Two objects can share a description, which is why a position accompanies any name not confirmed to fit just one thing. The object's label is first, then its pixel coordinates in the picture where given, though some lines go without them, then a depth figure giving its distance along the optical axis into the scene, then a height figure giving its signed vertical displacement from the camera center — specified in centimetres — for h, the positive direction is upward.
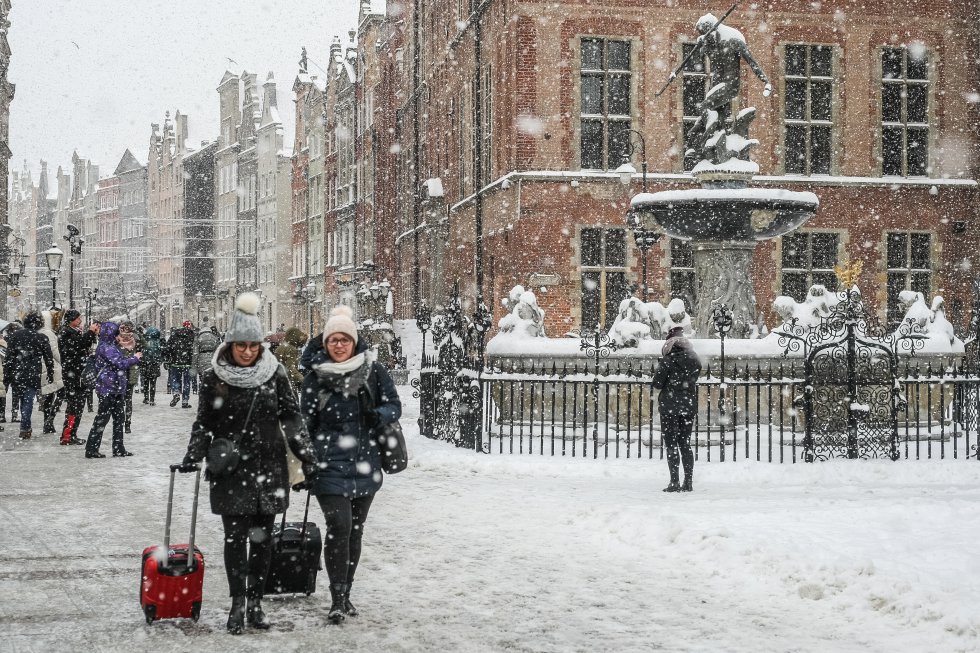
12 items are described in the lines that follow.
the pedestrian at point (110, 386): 1490 -74
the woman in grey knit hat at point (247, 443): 650 -64
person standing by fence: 1196 -72
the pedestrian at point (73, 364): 1705 -54
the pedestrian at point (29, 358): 1803 -48
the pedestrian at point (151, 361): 2510 -72
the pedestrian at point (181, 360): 2425 -67
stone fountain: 1614 +165
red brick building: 2705 +445
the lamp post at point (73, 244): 3540 +250
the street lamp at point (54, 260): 3294 +183
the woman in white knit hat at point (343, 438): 682 -63
